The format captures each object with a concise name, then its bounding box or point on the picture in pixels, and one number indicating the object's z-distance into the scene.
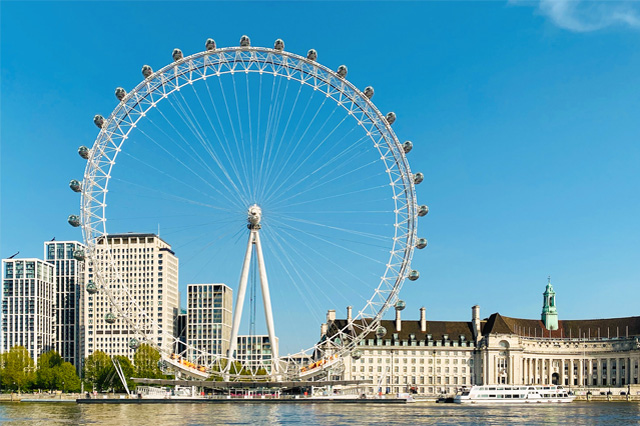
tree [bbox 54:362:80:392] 166.38
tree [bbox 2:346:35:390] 161.38
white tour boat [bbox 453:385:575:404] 143.00
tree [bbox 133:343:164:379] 172.25
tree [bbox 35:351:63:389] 167.21
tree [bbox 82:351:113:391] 164.81
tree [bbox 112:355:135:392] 162.20
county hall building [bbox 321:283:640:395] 184.12
